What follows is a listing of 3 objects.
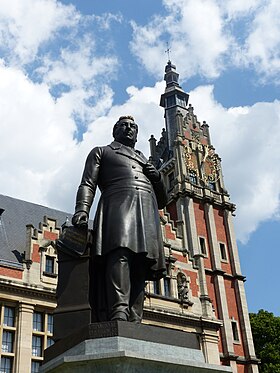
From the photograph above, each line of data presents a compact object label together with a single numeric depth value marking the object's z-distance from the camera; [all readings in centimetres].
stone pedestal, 447
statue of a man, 555
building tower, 2577
